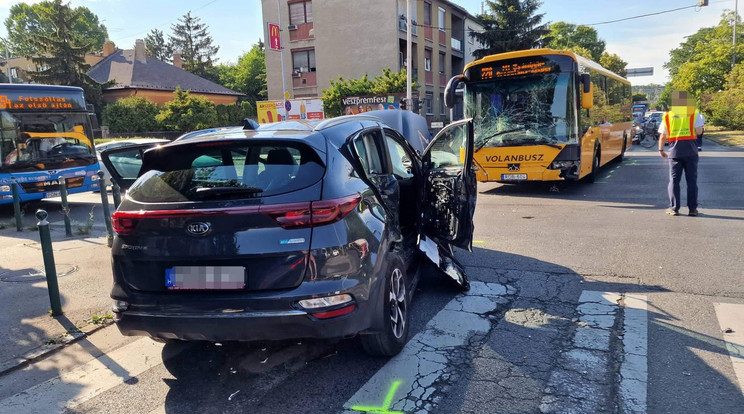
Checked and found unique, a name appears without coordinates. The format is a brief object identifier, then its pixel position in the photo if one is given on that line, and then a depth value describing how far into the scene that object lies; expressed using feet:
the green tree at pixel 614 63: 205.77
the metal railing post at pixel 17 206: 31.68
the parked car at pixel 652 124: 94.68
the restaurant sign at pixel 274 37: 97.19
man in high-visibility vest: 27.58
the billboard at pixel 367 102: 87.19
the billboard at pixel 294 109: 98.94
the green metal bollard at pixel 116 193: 26.72
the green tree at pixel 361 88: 95.86
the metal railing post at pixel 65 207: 29.04
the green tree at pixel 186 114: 118.21
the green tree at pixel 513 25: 131.95
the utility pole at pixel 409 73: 78.69
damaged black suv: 10.21
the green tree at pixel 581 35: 245.24
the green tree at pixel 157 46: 276.21
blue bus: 36.78
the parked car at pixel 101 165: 44.75
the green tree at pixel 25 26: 240.59
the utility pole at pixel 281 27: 98.53
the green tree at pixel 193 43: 257.14
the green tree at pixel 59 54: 143.64
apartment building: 115.14
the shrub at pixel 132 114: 124.98
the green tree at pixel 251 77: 208.74
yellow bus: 35.53
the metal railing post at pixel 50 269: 16.11
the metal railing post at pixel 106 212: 26.16
